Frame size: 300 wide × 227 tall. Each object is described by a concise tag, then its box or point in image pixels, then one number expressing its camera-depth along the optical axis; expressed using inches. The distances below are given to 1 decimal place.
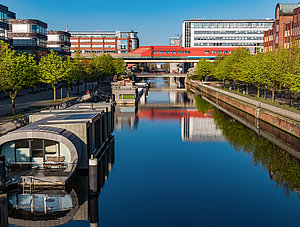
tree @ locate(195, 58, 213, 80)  4731.8
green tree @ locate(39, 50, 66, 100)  2353.6
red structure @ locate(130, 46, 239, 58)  5324.8
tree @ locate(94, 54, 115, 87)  3695.4
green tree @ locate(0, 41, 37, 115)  1578.5
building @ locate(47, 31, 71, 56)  4987.7
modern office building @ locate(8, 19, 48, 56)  3703.2
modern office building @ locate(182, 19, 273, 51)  6840.6
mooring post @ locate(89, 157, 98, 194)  788.0
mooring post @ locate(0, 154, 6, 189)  772.6
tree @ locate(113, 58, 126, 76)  4586.1
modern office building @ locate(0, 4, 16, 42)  3235.7
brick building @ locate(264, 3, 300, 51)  3284.9
